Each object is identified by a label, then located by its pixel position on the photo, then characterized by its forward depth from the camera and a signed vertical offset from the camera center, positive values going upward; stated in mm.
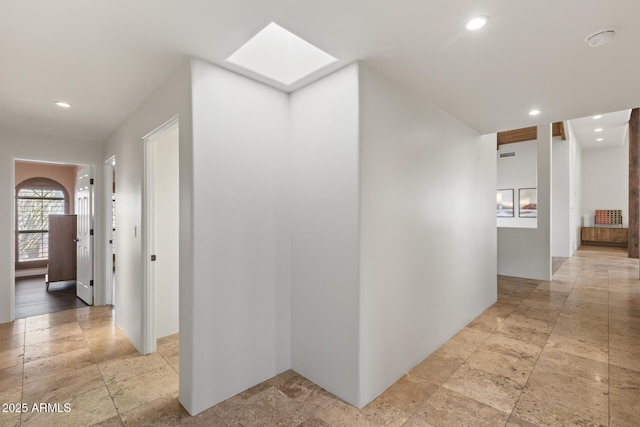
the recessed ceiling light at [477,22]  1727 +1079
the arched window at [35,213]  6918 +16
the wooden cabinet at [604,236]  10375 -847
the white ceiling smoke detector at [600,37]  1830 +1060
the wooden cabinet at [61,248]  5820 -670
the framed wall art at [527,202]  9008 +284
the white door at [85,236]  4723 -358
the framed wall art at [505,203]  9432 +271
